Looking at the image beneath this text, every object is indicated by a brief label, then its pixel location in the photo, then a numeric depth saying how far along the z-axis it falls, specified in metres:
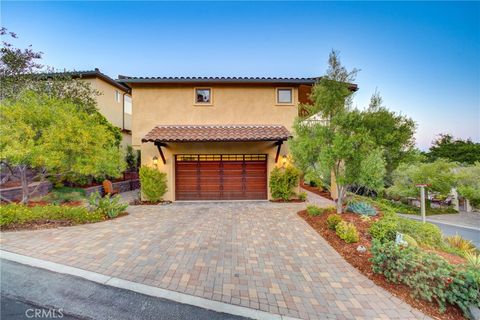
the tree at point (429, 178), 9.23
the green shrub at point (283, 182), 10.40
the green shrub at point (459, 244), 5.19
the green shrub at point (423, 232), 4.97
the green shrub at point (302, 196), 10.66
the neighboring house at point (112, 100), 14.55
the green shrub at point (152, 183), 10.13
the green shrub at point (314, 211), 7.68
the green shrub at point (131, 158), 16.45
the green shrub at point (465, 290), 2.79
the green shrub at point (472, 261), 3.22
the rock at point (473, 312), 2.76
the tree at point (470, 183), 9.02
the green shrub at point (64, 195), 9.32
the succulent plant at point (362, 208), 7.18
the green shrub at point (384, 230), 5.13
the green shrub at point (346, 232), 5.18
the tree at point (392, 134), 8.60
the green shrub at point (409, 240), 4.36
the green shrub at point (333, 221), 6.15
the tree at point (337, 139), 6.34
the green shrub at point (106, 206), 7.43
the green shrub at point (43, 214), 5.98
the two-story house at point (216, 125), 10.68
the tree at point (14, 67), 9.79
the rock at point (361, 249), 4.71
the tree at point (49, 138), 6.31
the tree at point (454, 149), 28.89
